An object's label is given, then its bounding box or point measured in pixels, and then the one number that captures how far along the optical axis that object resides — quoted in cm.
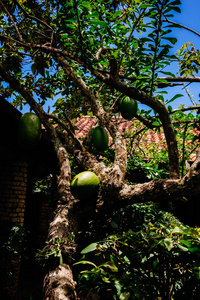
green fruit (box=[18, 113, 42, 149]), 212
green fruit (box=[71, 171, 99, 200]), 167
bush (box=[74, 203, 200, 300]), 106
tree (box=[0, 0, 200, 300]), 154
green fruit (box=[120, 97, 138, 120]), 211
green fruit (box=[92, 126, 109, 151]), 222
